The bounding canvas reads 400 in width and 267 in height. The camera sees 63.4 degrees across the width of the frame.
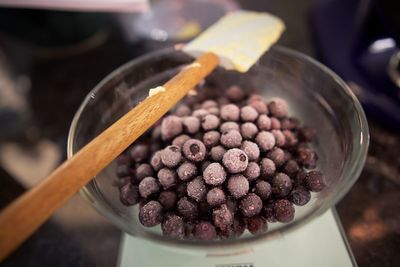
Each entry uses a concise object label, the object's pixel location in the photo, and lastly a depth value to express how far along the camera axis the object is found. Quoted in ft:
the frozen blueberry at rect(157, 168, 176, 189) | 0.62
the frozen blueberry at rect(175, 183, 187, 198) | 0.62
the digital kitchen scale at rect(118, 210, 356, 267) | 0.62
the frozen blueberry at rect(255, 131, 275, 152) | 0.65
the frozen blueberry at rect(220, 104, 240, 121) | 0.71
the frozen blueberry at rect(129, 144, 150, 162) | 0.71
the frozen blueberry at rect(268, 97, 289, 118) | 0.73
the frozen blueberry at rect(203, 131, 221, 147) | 0.66
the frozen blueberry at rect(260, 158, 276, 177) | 0.62
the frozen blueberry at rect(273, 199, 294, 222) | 0.57
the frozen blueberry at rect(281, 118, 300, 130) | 0.72
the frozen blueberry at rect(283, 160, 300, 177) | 0.64
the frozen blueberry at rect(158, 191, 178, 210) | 0.61
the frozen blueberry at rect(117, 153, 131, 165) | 0.71
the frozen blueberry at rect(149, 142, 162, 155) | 0.72
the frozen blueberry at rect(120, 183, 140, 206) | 0.64
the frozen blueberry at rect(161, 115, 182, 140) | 0.70
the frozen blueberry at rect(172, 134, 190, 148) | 0.67
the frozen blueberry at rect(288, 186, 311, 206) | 0.60
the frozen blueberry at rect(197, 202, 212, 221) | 0.60
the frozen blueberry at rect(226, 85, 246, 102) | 0.79
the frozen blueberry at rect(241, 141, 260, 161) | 0.63
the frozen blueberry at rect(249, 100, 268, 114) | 0.72
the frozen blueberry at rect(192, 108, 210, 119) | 0.72
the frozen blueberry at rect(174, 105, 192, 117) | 0.76
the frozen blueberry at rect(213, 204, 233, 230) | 0.56
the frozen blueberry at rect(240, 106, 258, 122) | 0.70
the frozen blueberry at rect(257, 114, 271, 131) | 0.69
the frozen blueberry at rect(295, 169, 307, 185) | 0.63
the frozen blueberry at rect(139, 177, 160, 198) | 0.62
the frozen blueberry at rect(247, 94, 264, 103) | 0.76
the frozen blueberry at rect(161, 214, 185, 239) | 0.57
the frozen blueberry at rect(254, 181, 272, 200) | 0.60
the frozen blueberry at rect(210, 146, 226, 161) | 0.63
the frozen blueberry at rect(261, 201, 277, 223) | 0.59
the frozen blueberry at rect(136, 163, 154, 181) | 0.66
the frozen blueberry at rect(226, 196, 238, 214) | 0.59
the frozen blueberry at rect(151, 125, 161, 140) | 0.74
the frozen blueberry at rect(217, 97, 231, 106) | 0.78
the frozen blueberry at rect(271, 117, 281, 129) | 0.71
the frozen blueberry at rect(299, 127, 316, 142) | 0.73
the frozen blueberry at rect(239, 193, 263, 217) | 0.58
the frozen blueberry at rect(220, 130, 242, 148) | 0.64
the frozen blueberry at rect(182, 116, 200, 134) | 0.69
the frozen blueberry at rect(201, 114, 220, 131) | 0.69
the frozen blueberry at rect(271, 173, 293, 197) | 0.61
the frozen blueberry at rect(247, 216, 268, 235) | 0.56
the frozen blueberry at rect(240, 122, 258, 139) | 0.67
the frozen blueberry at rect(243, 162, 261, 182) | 0.61
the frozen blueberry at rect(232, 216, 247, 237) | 0.57
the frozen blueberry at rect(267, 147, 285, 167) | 0.65
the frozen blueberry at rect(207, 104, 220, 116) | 0.73
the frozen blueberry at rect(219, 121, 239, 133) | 0.67
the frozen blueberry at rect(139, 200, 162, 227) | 0.59
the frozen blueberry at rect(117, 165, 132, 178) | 0.70
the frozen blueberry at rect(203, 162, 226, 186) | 0.59
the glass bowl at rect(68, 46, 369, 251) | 0.53
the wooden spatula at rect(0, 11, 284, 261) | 0.44
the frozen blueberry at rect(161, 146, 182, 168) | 0.63
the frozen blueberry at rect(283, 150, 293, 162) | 0.67
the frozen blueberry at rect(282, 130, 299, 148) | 0.70
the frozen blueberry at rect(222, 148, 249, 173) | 0.59
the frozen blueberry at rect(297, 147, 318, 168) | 0.67
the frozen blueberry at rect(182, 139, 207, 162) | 0.62
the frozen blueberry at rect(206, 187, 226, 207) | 0.58
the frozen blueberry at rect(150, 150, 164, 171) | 0.65
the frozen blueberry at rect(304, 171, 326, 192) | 0.61
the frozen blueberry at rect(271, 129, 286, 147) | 0.68
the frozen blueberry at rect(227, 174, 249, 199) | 0.59
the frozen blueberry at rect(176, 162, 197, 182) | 0.61
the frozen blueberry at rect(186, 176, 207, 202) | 0.59
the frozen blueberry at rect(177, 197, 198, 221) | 0.59
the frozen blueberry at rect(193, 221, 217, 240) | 0.56
